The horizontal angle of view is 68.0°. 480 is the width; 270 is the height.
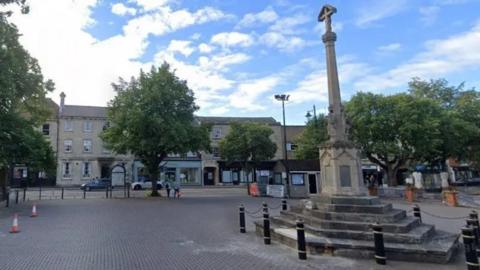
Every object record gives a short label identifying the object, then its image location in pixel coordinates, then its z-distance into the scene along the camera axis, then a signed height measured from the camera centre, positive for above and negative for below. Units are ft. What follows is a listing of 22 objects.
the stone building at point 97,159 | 153.99 +8.32
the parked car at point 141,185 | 138.49 -3.36
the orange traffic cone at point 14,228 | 38.78 -5.13
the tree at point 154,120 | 85.15 +13.77
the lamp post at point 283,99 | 95.25 +19.64
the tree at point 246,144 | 119.75 +10.04
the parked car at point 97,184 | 127.65 -2.09
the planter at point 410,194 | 84.64 -6.11
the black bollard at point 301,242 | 26.61 -5.25
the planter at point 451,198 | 75.71 -6.54
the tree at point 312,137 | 118.61 +11.81
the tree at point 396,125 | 92.17 +11.49
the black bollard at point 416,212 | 37.45 -4.59
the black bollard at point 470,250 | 21.31 -5.00
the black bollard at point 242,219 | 39.46 -4.99
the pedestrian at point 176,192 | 94.43 -4.30
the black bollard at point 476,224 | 27.91 -4.56
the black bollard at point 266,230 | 32.65 -5.24
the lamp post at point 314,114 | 106.05 +17.12
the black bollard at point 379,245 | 24.93 -5.31
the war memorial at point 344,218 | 27.50 -4.38
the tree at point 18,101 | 55.72 +15.41
